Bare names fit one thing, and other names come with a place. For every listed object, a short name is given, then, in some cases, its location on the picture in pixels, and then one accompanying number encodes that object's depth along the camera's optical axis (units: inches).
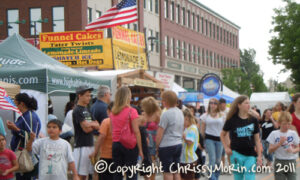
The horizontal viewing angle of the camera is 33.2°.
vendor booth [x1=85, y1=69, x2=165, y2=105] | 619.5
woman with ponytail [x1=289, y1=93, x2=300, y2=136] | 335.3
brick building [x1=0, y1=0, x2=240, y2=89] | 1335.4
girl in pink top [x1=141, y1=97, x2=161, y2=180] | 344.9
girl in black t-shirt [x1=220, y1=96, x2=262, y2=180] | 294.8
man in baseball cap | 303.9
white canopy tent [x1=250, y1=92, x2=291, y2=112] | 1451.8
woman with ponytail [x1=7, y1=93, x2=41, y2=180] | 301.6
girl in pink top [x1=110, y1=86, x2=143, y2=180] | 287.1
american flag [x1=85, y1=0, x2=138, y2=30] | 728.3
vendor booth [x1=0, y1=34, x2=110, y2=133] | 469.7
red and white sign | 831.1
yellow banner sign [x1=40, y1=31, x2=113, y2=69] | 927.0
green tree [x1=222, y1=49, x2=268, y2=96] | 2123.5
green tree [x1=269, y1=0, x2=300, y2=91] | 2003.0
